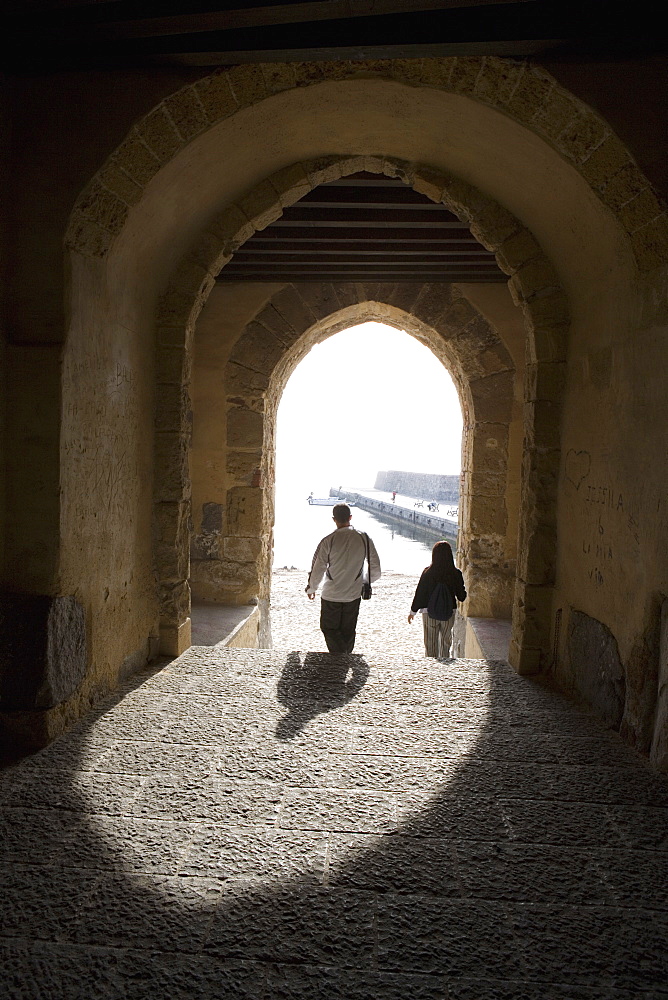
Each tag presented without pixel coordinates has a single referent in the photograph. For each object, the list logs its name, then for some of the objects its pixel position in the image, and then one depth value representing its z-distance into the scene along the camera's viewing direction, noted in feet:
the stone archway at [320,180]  8.73
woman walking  14.98
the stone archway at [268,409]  18.92
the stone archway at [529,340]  11.63
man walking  14.47
